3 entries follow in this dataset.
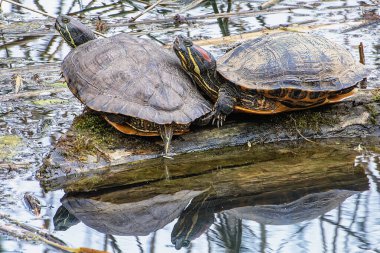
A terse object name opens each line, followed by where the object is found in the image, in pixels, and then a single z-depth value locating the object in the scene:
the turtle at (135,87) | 10.27
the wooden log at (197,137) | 10.30
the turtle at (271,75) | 10.66
